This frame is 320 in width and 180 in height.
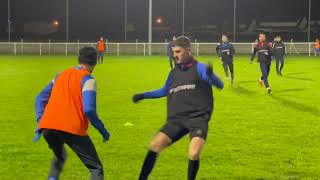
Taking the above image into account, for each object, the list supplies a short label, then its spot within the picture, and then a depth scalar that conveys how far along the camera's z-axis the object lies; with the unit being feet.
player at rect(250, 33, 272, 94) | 65.21
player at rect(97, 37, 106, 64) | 135.20
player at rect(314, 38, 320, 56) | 169.58
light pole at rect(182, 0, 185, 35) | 220.64
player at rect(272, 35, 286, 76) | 97.30
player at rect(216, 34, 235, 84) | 80.02
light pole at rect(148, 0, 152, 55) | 170.54
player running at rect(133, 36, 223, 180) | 22.26
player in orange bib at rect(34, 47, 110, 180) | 19.61
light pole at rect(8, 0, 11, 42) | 214.57
